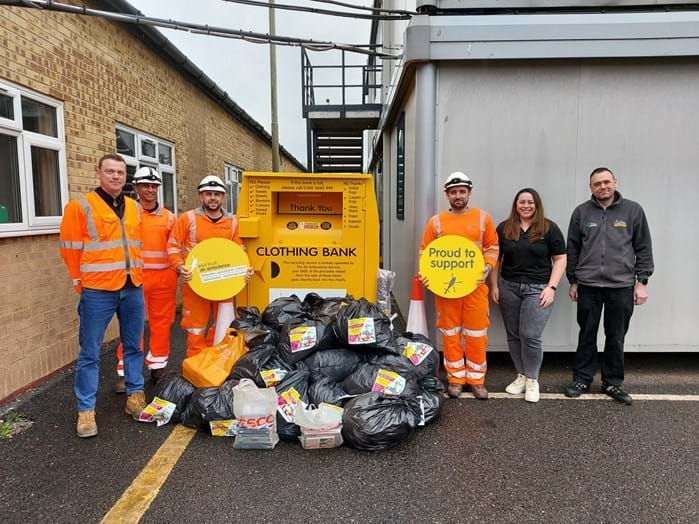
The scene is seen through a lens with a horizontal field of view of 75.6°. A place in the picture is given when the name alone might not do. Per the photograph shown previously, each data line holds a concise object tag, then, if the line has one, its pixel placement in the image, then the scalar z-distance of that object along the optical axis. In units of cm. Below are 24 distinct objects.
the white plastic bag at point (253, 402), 288
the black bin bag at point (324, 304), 358
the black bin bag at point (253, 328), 349
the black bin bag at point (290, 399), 295
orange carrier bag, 324
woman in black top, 354
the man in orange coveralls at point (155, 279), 387
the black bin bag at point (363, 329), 328
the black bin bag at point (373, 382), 313
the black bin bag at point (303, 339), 329
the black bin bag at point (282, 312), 356
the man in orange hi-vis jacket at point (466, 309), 362
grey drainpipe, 405
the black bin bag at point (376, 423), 281
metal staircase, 1077
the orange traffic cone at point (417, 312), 403
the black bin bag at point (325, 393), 308
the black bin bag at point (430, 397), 320
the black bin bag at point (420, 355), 339
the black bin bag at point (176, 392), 323
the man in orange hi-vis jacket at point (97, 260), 304
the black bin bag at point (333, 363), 331
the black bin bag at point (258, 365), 317
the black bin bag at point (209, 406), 300
